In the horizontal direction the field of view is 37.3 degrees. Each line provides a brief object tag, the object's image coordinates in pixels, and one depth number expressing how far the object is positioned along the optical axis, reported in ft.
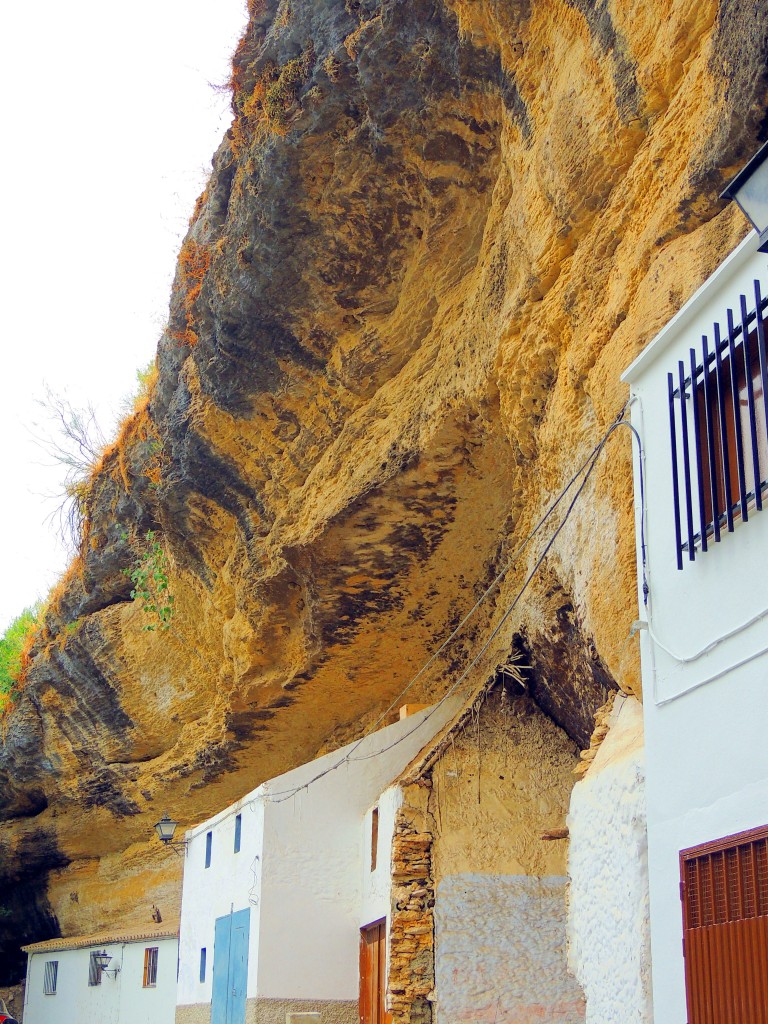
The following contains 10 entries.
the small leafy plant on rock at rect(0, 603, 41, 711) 79.51
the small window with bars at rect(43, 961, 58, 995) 78.54
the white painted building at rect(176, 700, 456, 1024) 45.37
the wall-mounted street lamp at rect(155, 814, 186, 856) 57.62
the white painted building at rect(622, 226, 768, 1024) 18.72
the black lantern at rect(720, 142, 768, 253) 18.03
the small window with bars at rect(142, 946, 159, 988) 64.69
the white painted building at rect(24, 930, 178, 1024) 63.57
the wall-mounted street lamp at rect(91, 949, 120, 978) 69.36
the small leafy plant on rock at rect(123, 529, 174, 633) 64.59
